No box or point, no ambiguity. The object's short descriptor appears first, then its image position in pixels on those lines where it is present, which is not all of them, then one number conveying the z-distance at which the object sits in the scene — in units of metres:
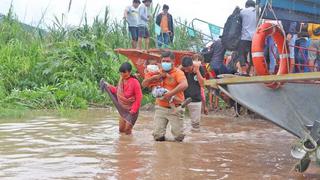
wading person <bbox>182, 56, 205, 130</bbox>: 9.92
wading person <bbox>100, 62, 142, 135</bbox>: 9.09
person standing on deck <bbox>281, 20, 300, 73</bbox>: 8.56
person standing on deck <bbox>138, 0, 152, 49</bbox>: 14.48
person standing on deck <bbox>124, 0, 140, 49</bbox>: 14.44
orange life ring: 7.76
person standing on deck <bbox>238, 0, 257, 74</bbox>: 9.96
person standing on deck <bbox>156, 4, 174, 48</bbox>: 15.65
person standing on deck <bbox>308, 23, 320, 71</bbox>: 9.00
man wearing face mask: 8.26
